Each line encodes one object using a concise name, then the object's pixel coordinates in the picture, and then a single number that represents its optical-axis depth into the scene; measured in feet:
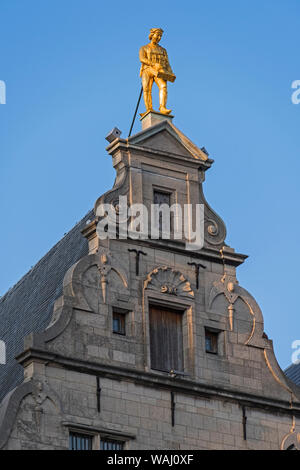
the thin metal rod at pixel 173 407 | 163.53
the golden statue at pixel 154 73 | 180.04
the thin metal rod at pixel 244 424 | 167.12
